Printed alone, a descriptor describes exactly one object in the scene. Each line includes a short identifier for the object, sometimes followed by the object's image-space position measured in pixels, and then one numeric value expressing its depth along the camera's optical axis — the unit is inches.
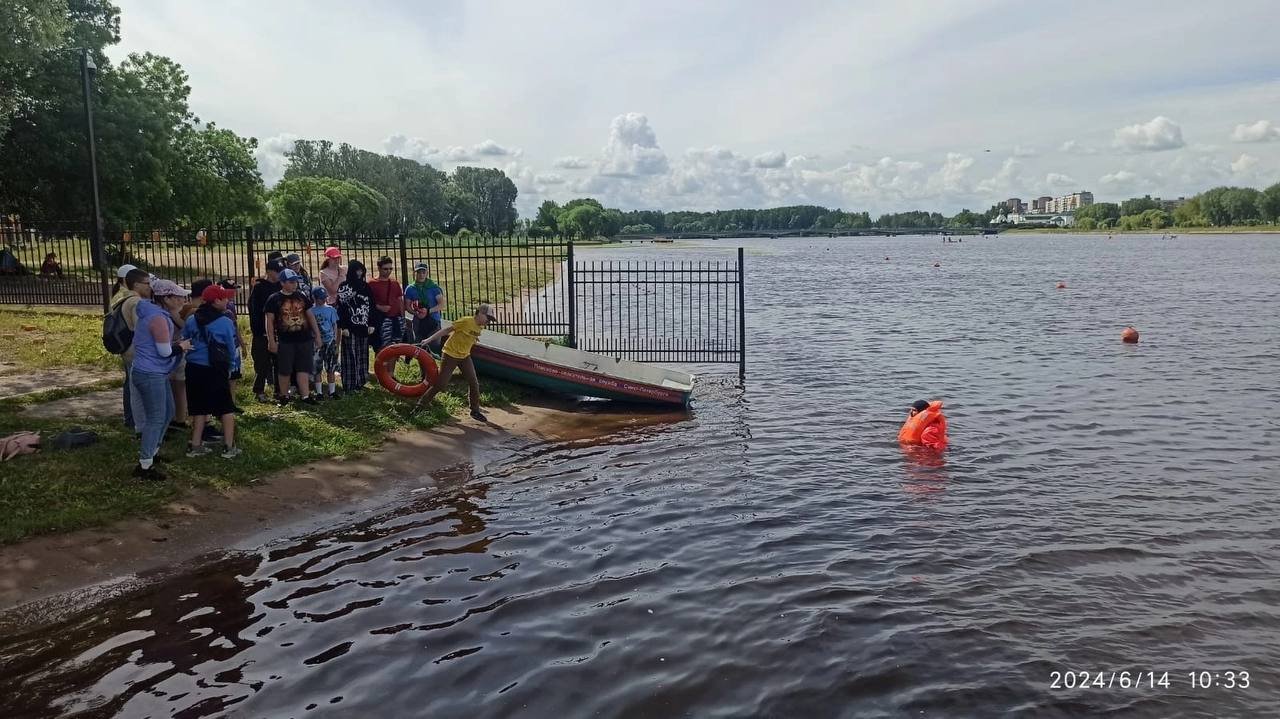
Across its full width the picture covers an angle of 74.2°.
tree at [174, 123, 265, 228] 1259.0
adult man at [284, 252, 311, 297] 436.5
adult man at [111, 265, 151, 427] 334.0
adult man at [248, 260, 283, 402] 431.5
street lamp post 706.3
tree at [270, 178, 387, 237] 3115.2
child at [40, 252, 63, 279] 897.5
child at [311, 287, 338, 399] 455.5
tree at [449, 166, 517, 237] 6437.0
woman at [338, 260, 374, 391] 477.7
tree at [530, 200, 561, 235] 6855.3
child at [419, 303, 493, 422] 489.1
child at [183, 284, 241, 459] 357.1
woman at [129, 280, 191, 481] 321.1
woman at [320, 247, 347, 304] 471.8
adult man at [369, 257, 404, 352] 508.7
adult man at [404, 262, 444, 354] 525.3
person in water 482.0
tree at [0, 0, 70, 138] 627.5
